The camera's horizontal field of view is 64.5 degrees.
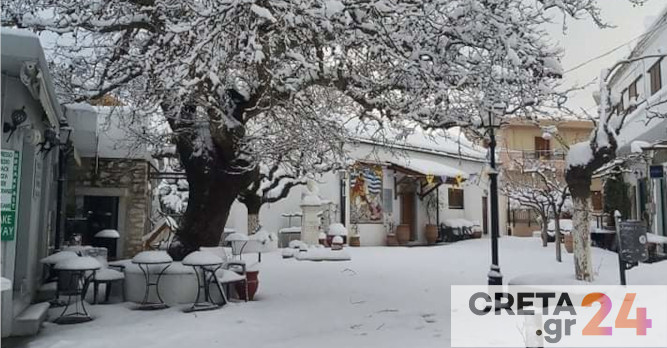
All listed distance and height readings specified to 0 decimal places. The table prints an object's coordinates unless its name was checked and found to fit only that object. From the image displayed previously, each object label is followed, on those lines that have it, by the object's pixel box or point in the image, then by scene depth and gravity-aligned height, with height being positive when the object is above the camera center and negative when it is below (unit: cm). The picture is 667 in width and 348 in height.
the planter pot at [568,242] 1610 -70
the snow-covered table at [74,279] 682 -82
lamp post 772 +39
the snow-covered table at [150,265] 751 -71
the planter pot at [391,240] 2105 -83
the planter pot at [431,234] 2217 -61
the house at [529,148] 2652 +376
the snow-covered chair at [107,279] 757 -88
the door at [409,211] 2252 +35
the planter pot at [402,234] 2130 -59
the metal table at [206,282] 743 -93
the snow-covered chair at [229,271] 799 -83
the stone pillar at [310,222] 1753 -11
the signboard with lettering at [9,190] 584 +30
